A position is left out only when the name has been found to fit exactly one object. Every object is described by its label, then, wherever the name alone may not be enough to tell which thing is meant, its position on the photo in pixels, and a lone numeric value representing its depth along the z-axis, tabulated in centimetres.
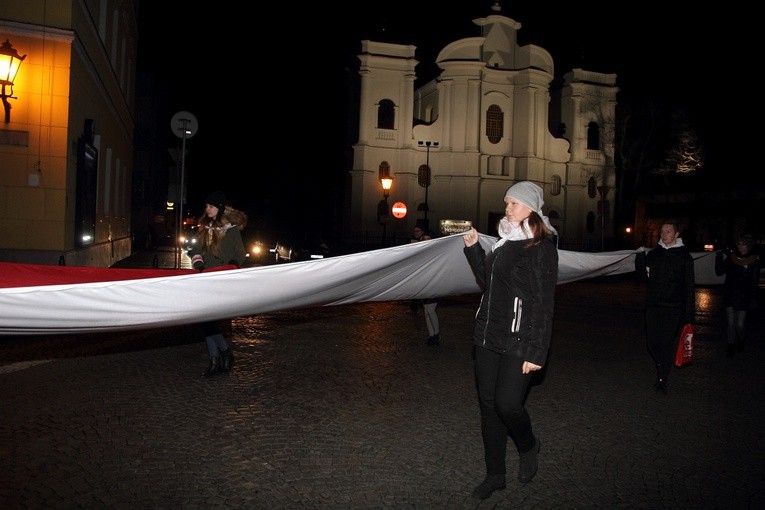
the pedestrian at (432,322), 1049
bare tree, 4016
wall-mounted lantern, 1289
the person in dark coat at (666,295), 758
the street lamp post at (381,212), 5229
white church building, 5422
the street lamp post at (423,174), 5572
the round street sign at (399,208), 4621
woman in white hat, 449
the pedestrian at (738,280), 1002
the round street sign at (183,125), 1442
